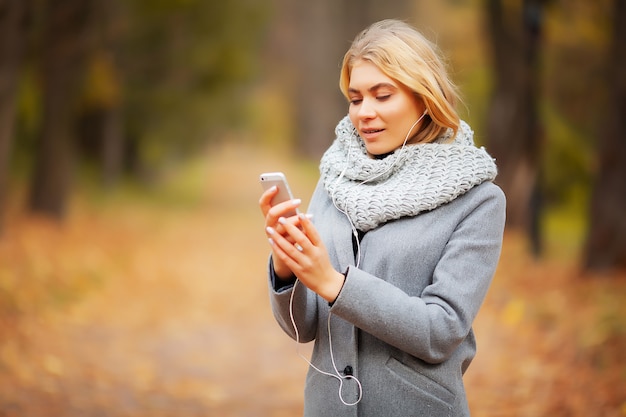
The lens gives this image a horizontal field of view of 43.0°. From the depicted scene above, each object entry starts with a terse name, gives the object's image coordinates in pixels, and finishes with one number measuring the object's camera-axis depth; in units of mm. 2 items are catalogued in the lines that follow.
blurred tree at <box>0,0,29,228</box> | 9844
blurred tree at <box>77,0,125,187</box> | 14750
